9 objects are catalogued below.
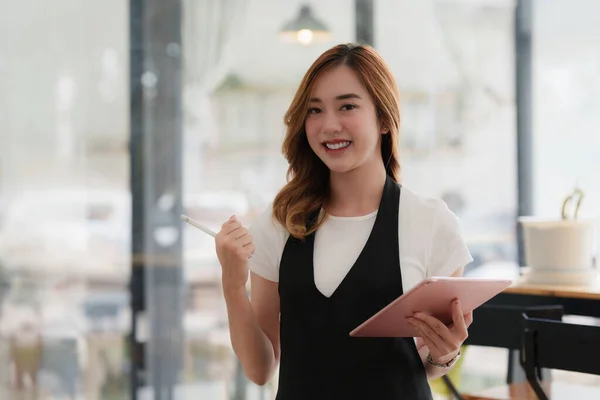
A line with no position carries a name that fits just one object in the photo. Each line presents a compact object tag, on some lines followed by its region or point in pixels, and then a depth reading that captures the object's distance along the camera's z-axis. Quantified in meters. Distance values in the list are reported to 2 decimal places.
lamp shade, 7.65
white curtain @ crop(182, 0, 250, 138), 7.31
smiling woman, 2.98
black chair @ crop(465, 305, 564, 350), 4.46
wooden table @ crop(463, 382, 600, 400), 4.74
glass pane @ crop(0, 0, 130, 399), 6.73
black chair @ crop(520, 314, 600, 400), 3.93
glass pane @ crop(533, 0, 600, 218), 8.27
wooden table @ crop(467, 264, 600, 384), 4.50
